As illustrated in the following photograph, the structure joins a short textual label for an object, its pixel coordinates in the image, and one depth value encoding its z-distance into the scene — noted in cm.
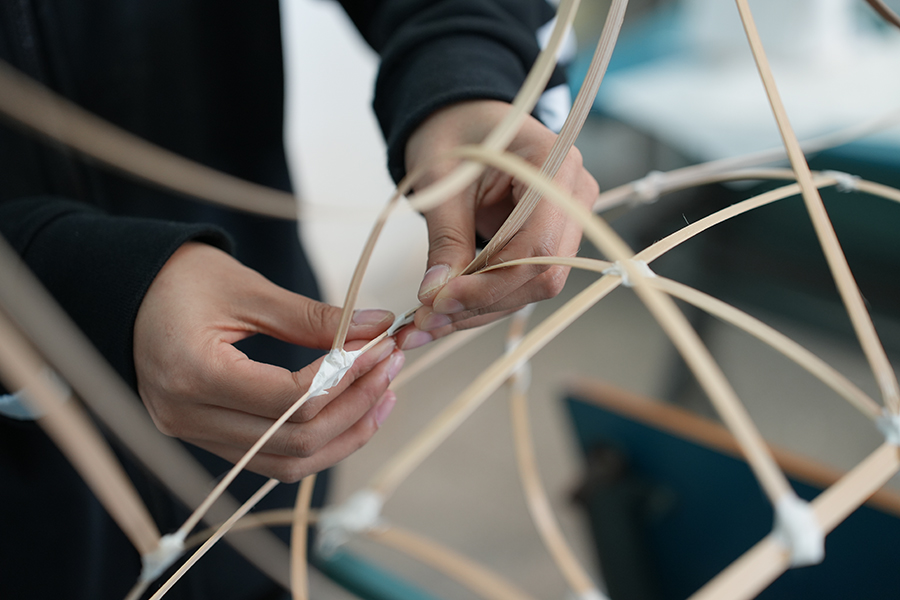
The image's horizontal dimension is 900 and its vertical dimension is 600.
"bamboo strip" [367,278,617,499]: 22
